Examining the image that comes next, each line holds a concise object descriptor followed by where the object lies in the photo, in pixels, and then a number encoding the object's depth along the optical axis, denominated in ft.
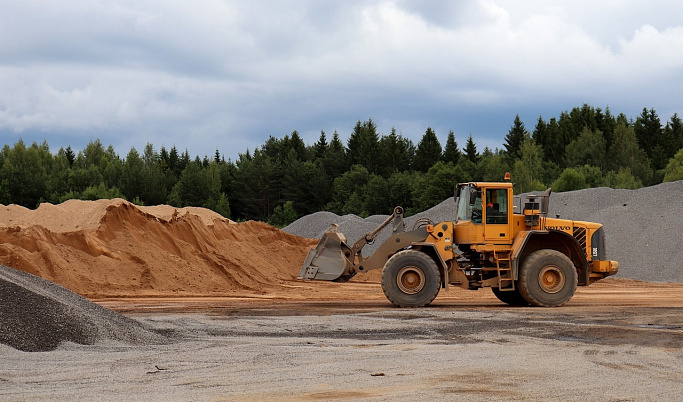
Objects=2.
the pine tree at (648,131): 312.29
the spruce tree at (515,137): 335.47
